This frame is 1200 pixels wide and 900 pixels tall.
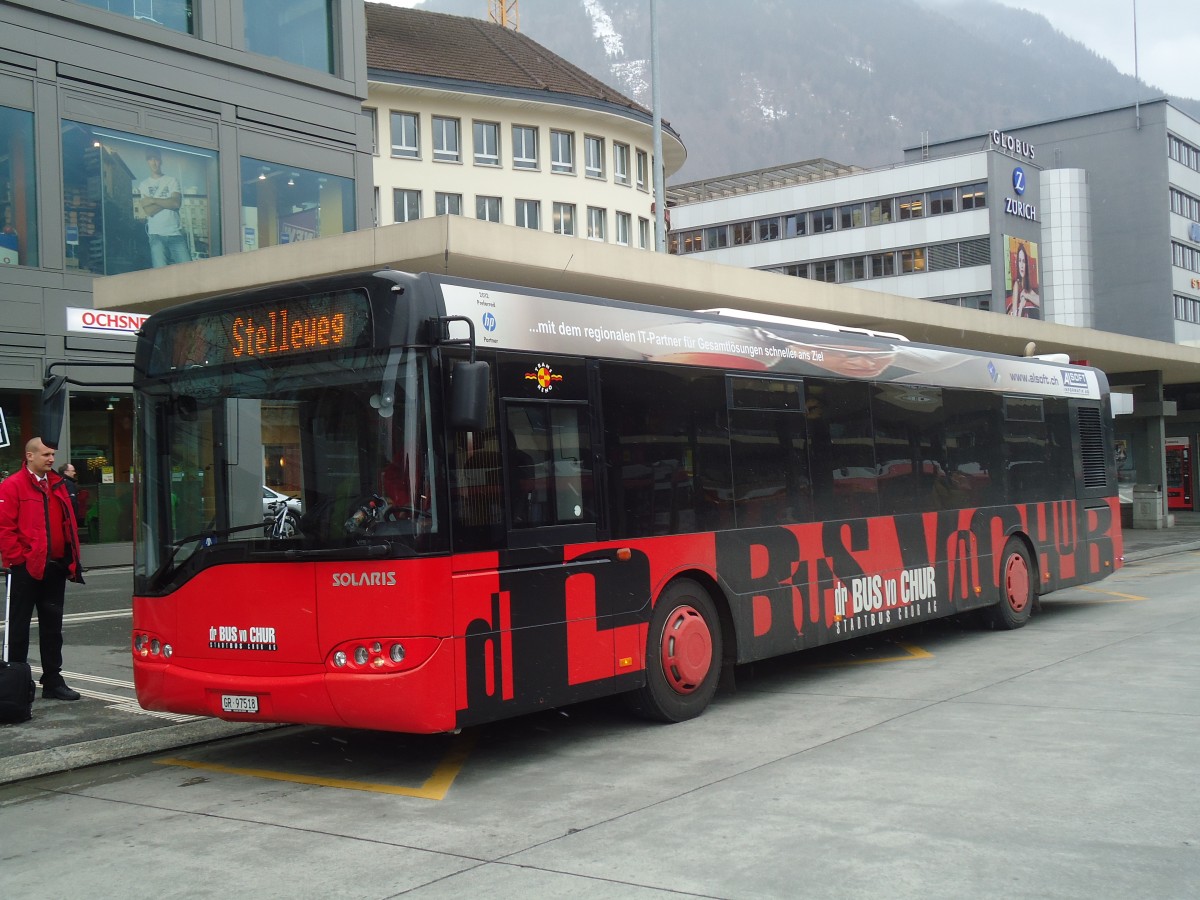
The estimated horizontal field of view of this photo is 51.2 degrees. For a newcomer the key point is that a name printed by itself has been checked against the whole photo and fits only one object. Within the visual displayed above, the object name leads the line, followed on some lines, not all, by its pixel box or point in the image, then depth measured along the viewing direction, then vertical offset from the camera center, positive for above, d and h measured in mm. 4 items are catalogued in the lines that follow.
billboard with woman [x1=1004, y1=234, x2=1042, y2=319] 75312 +11650
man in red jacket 9422 -312
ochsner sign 22578 +3295
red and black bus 6961 -102
